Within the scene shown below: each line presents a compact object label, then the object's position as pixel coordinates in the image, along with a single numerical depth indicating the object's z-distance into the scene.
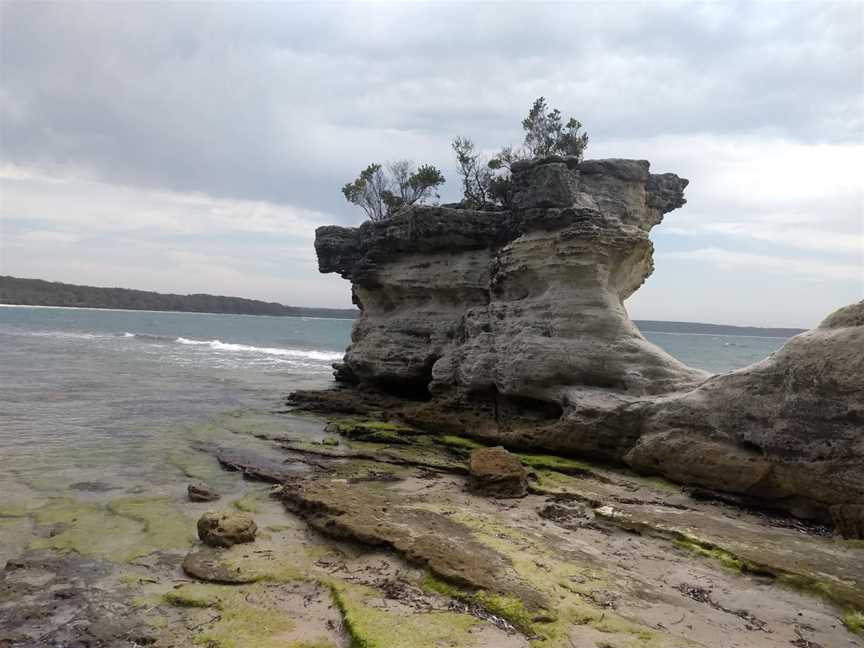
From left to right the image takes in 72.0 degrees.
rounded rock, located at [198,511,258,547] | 7.96
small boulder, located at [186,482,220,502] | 10.27
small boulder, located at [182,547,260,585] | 6.99
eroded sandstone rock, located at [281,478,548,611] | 6.81
